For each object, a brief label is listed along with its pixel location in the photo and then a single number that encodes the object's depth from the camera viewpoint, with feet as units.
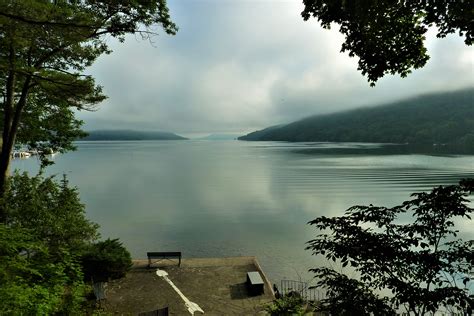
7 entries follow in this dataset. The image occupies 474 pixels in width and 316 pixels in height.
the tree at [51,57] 28.45
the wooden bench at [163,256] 60.85
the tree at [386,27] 21.84
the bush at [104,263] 50.90
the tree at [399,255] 18.80
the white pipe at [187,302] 44.29
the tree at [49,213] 46.91
